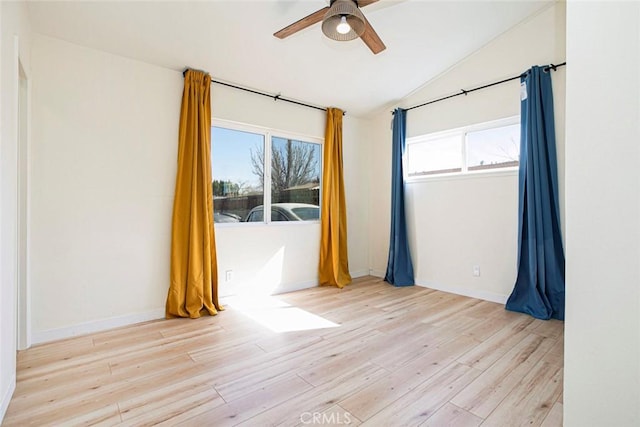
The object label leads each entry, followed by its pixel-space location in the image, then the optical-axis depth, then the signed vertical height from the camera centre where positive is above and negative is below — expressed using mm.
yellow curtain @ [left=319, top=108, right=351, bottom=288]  4277 +139
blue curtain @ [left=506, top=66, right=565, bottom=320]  3068 +107
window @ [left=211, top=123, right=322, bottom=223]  3523 +523
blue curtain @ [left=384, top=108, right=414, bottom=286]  4312 -102
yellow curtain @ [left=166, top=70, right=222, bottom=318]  3041 +34
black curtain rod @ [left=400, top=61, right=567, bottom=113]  3102 +1537
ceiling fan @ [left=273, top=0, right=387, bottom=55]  1946 +1324
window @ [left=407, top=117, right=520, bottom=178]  3508 +842
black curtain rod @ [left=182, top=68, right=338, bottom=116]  3363 +1486
